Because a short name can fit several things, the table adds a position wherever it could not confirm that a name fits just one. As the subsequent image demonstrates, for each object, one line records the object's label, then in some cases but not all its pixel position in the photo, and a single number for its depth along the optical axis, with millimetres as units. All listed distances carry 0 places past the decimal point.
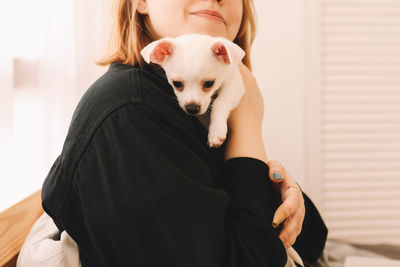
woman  565
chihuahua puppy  828
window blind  1873
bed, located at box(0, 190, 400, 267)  785
